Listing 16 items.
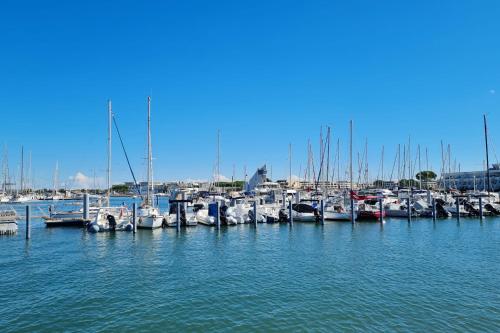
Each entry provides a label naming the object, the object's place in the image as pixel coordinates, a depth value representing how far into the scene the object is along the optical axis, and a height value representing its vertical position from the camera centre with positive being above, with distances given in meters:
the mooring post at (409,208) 52.91 -3.58
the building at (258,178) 90.06 +2.35
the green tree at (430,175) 190.62 +4.90
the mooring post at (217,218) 46.03 -3.82
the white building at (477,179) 138.62 +1.80
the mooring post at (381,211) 49.81 -3.66
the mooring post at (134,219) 41.22 -3.35
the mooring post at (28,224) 36.22 -3.28
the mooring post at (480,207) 56.50 -3.85
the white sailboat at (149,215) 44.03 -3.24
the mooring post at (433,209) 55.09 -3.85
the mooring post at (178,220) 43.22 -3.70
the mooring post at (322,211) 49.40 -3.48
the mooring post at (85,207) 46.69 -2.11
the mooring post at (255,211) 48.49 -3.23
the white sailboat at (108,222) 42.47 -3.73
